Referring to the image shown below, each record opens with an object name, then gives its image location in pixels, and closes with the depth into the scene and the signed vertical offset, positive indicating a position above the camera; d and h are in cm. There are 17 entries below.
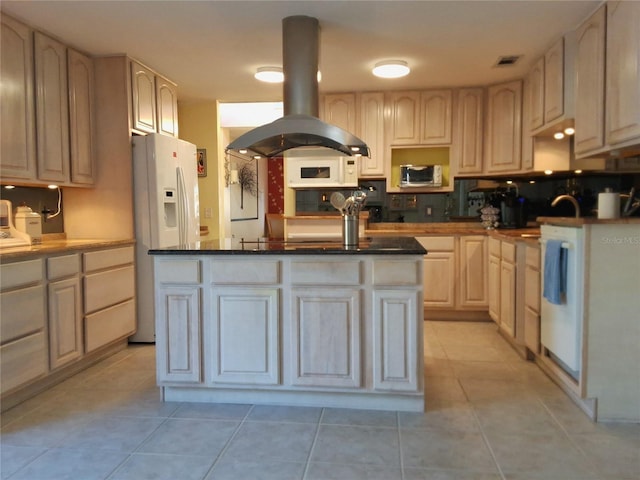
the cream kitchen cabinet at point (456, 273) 435 -51
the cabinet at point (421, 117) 457 +102
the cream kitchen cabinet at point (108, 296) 307 -54
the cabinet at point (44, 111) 279 +74
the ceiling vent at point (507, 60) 366 +128
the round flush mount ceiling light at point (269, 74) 387 +124
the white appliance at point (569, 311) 233 -51
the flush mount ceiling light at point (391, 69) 373 +124
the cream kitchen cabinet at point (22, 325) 237 -56
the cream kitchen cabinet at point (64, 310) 272 -55
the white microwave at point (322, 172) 475 +49
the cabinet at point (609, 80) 242 +79
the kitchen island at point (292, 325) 237 -56
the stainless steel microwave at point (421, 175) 466 +44
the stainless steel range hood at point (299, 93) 282 +80
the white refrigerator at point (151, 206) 362 +11
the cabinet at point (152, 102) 368 +101
